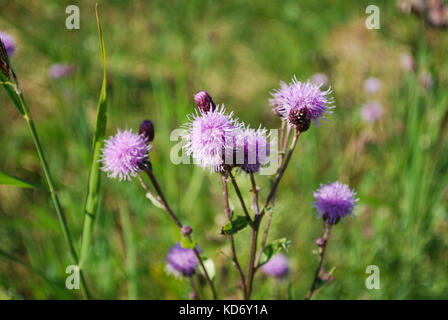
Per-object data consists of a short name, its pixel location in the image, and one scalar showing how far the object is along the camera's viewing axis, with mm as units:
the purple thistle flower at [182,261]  439
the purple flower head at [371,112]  666
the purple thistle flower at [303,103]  396
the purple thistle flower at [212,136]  384
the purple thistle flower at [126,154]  400
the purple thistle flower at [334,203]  414
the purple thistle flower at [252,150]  394
